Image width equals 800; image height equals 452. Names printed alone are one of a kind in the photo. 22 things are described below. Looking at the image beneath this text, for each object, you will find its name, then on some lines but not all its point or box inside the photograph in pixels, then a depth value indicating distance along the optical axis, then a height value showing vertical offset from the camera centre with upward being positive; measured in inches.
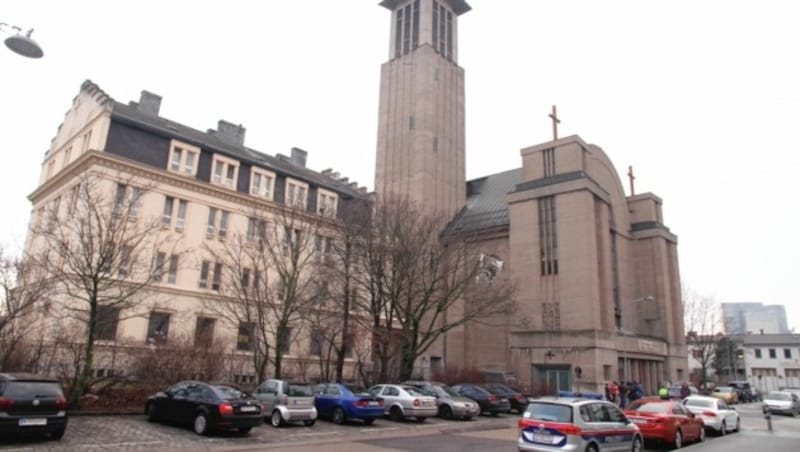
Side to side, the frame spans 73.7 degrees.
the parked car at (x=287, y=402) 713.0 -66.0
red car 652.1 -66.1
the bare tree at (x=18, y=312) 788.6 +44.6
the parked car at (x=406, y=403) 849.5 -72.3
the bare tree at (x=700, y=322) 2546.8 +217.8
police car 462.3 -55.9
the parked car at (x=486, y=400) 1065.5 -77.5
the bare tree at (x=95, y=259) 740.0 +127.2
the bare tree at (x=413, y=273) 1209.4 +195.7
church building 1667.1 +456.6
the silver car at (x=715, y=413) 840.3 -68.9
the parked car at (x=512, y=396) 1169.4 -74.5
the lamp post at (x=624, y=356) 1635.0 +27.7
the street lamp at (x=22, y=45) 467.8 +257.0
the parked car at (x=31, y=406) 476.4 -56.3
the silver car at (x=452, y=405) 938.1 -79.0
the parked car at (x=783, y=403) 1338.6 -77.6
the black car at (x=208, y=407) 592.4 -64.9
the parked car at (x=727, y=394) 1752.0 -81.4
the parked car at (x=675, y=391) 1518.8 -69.8
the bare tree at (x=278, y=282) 1106.1 +157.8
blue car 768.3 -70.1
